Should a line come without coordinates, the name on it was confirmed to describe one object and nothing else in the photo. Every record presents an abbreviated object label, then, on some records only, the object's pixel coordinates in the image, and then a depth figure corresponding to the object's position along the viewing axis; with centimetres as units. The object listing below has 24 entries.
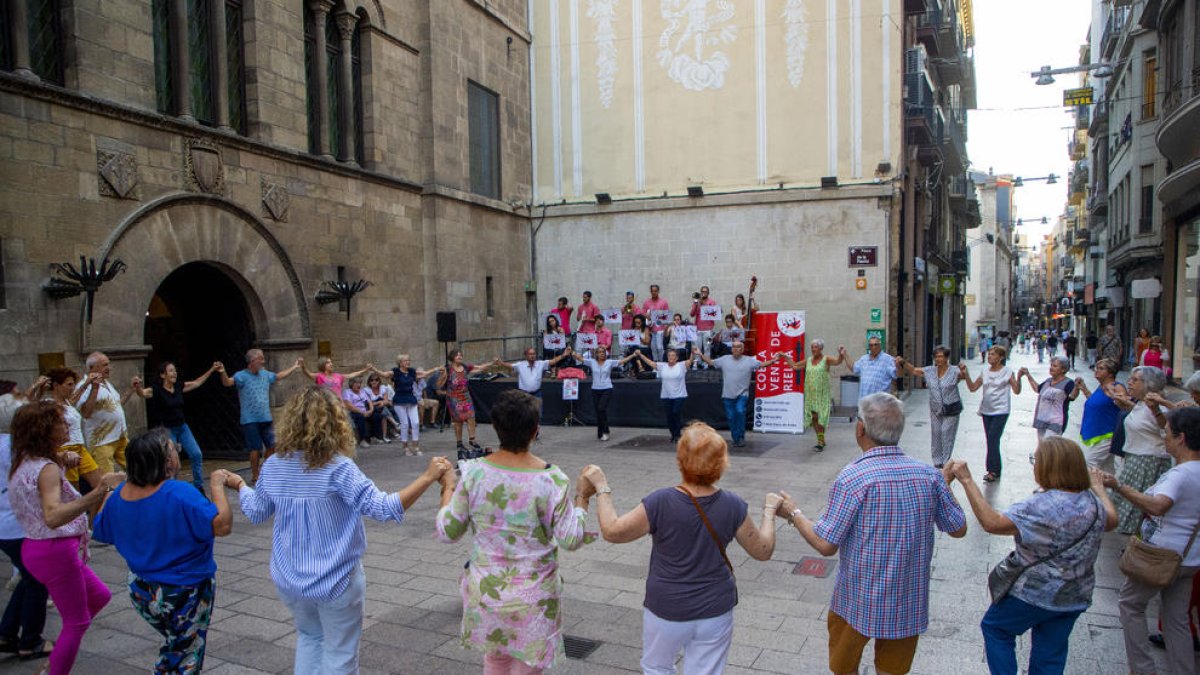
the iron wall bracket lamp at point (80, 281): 949
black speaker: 1538
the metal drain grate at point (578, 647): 488
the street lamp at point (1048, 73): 1467
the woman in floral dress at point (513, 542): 321
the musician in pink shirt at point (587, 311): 1891
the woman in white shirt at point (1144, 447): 546
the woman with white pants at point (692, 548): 322
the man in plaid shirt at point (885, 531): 331
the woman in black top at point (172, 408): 884
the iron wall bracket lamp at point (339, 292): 1384
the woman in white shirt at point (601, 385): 1382
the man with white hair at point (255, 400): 988
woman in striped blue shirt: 340
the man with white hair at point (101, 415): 740
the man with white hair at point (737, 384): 1248
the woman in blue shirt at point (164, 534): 350
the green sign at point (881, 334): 1761
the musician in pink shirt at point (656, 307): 1778
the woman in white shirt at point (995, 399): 919
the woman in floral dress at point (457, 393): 1216
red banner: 1436
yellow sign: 1908
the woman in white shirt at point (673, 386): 1290
